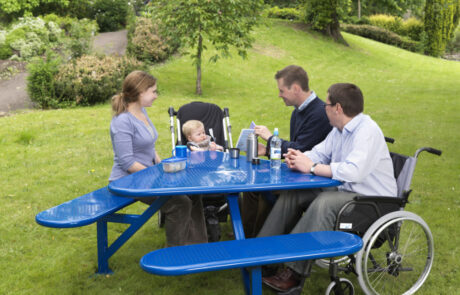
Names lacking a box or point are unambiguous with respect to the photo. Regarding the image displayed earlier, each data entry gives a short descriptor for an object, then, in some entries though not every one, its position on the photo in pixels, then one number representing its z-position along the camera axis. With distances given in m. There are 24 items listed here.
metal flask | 3.94
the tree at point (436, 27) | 29.41
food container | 3.55
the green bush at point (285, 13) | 29.55
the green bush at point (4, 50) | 16.23
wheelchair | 3.18
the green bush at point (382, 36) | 29.55
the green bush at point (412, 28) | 31.48
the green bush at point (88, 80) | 12.02
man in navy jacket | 4.42
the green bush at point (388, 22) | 33.12
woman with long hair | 3.74
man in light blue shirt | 3.33
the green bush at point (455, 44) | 33.25
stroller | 5.63
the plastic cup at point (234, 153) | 4.14
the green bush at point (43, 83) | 11.73
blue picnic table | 2.68
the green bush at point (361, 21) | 33.51
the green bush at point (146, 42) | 16.48
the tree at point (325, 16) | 24.17
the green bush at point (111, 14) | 24.61
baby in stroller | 5.27
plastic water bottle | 3.72
